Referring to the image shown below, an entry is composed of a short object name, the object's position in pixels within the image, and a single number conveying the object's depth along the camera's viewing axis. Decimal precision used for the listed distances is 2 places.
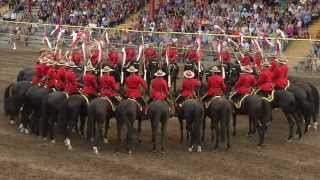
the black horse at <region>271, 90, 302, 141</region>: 16.31
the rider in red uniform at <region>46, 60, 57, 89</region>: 15.77
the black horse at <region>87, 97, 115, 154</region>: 14.34
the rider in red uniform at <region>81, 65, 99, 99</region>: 15.23
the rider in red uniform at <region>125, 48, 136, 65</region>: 21.61
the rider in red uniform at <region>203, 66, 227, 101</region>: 15.20
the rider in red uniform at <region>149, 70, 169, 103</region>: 14.81
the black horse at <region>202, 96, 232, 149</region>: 14.82
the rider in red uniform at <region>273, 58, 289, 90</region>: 16.56
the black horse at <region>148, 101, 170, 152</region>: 14.46
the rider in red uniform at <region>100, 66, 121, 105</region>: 14.71
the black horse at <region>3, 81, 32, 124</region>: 16.91
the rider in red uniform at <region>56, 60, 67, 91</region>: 15.49
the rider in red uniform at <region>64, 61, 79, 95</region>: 15.14
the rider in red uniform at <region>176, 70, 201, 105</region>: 15.06
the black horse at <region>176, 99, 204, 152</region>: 14.71
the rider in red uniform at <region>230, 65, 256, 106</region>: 15.89
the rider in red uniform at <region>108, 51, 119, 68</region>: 20.83
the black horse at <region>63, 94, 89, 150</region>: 14.89
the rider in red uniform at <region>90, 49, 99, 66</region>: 19.27
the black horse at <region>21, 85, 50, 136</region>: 15.88
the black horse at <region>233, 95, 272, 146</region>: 15.38
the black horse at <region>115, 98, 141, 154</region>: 14.34
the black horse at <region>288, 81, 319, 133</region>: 16.75
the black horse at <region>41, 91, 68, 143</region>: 15.12
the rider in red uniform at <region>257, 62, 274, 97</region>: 15.98
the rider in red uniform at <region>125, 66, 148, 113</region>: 14.67
